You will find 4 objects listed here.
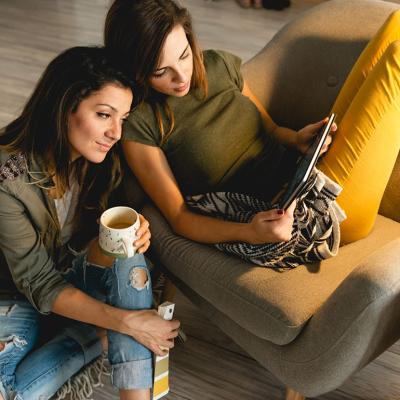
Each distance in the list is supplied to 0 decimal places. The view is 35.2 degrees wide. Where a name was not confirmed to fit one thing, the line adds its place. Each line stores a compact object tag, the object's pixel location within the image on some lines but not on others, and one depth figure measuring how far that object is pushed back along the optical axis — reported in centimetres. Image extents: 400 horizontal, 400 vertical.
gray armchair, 117
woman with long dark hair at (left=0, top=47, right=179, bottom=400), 127
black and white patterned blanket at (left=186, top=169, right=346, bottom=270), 132
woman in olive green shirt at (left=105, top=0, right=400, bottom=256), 132
